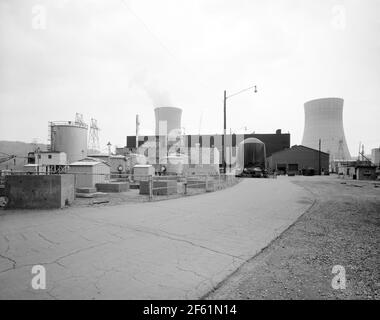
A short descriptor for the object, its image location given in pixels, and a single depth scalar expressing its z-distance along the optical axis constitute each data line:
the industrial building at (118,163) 30.36
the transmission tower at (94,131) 51.88
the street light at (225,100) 21.27
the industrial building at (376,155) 72.81
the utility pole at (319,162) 49.04
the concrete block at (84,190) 12.89
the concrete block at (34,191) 8.02
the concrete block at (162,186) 13.09
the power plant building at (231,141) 59.19
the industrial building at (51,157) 29.94
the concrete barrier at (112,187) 14.86
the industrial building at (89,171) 16.44
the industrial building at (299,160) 51.56
